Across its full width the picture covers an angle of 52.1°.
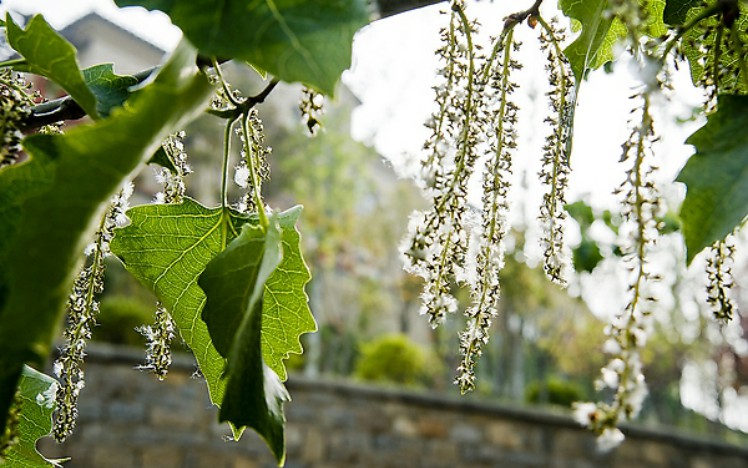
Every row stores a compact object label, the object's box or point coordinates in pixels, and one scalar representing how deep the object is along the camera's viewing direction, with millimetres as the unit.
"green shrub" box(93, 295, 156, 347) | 6371
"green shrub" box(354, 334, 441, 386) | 7906
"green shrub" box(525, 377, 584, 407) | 8297
